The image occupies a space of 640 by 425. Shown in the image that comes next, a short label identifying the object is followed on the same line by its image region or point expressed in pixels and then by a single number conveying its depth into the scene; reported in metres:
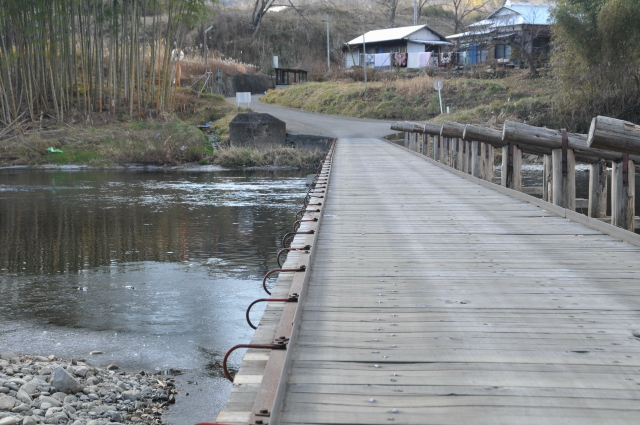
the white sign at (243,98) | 31.47
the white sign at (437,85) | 29.03
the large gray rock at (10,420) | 4.31
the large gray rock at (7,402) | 4.58
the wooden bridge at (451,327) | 2.81
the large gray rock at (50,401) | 4.73
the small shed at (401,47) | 49.53
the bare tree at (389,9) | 69.12
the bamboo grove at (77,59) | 24.17
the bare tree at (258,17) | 58.59
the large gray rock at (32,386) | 4.91
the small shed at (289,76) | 48.84
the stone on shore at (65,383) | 4.97
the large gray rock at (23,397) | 4.74
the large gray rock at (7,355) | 5.92
